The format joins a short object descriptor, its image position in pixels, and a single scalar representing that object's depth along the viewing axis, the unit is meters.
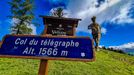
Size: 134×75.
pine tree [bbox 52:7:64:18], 15.02
